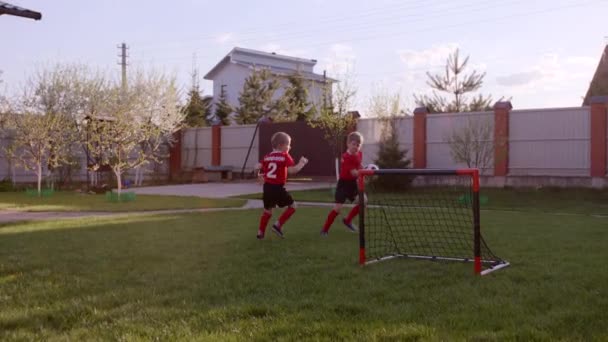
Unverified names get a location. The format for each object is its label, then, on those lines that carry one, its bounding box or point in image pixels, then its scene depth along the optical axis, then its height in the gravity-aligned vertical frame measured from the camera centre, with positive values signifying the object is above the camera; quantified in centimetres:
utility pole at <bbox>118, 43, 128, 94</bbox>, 4784 +853
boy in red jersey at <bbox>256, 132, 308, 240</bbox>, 895 -13
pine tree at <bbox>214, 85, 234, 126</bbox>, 4288 +375
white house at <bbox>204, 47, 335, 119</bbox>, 5409 +877
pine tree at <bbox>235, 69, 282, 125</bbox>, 4275 +444
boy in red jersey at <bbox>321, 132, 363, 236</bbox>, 934 -21
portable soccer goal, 647 -98
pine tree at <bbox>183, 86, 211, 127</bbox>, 3944 +358
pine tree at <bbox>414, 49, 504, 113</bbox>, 3108 +387
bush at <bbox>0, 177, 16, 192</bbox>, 2277 -75
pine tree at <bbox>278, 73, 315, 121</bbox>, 4228 +474
